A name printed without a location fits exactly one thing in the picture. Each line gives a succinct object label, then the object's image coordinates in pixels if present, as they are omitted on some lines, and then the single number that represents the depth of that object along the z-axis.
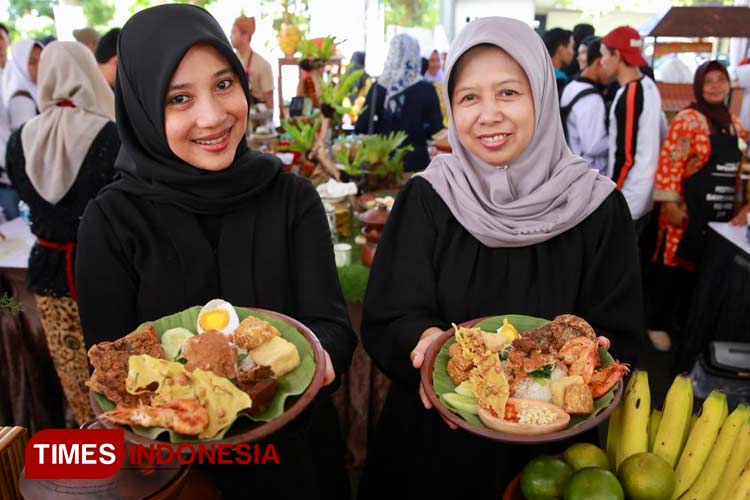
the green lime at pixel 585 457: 1.09
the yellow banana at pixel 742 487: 1.00
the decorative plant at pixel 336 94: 3.55
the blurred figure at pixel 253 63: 5.58
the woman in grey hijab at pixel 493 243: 1.44
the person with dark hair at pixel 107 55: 3.04
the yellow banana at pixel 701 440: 1.12
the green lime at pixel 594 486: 0.94
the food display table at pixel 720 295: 2.88
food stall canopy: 4.72
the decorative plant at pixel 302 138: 3.30
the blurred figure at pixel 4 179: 4.12
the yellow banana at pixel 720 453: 1.09
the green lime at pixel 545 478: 1.01
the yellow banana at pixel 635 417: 1.16
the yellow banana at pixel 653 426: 1.21
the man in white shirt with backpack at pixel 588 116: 4.09
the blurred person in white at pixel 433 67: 7.60
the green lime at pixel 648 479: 0.98
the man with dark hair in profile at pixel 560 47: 5.97
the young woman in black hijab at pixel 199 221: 1.26
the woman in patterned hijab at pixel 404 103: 4.61
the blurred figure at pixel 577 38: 6.21
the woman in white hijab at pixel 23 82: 4.14
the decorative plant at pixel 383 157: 3.26
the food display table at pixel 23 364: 2.53
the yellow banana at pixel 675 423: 1.17
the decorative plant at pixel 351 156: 3.21
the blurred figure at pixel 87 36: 5.43
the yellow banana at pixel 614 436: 1.20
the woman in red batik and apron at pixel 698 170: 3.38
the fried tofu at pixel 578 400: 1.08
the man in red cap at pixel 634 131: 3.59
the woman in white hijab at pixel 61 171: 2.21
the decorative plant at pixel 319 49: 3.80
